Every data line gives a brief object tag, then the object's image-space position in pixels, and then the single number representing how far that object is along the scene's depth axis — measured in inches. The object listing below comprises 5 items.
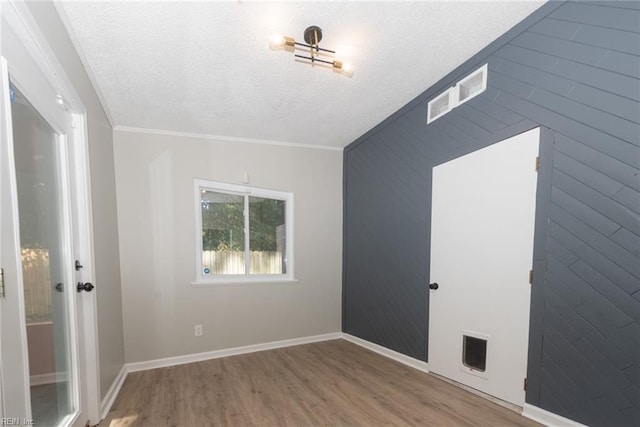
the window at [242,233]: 129.0
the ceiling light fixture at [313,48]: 63.4
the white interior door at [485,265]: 73.2
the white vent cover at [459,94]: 81.9
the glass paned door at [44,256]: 49.3
